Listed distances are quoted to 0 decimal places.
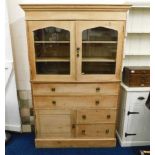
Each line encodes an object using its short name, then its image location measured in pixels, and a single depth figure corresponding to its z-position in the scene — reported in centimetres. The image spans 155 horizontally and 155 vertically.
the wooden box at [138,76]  222
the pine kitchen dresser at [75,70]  195
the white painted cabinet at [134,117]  226
